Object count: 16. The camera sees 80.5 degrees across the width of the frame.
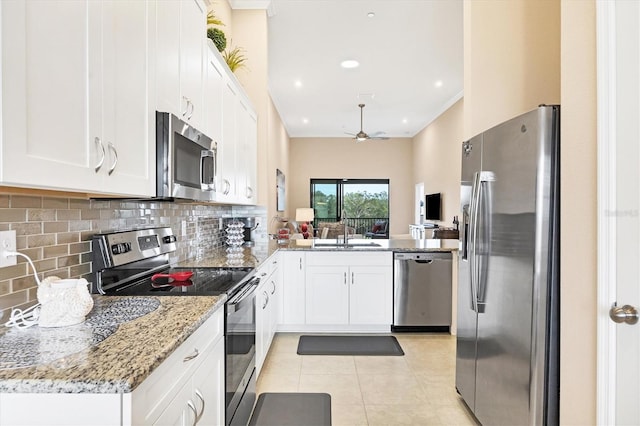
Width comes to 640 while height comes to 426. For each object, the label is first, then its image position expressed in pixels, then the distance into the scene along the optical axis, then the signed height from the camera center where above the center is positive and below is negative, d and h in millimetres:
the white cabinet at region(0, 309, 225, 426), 802 -447
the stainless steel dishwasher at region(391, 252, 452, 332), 3748 -754
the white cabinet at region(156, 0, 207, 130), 1657 +761
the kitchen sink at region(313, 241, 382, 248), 3965 -334
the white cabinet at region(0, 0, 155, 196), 846 +326
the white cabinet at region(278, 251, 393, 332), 3752 -754
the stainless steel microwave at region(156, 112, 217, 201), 1599 +249
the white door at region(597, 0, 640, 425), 1182 +16
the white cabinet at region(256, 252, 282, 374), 2592 -734
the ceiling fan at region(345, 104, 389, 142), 7089 +1445
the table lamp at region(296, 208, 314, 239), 7954 -39
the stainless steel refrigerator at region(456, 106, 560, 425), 1642 -275
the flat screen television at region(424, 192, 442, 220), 7148 +131
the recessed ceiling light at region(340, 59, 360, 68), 4996 +2012
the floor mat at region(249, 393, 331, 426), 2230 -1226
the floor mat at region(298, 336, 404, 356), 3316 -1216
